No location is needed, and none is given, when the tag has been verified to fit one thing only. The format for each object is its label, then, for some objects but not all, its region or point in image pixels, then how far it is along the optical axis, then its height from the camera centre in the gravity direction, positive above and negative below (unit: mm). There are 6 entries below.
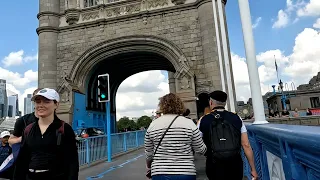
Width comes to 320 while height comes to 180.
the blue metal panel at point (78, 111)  14148 +896
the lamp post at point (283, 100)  39719 +2476
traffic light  8625 +1239
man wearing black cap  2703 -264
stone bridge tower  13312 +4661
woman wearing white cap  2047 -149
